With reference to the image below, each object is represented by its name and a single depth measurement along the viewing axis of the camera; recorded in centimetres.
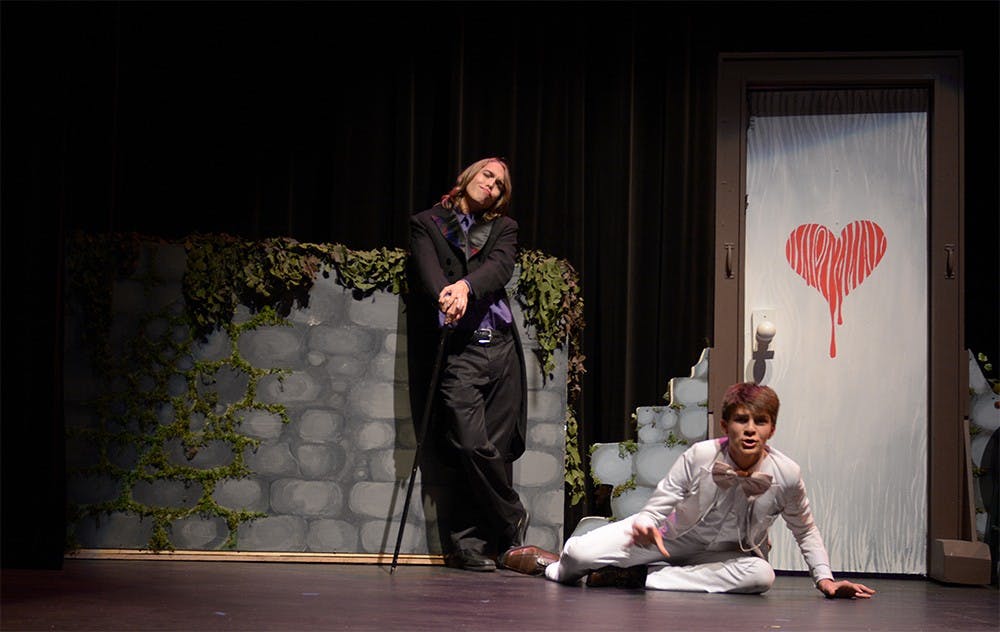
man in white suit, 393
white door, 516
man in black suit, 452
